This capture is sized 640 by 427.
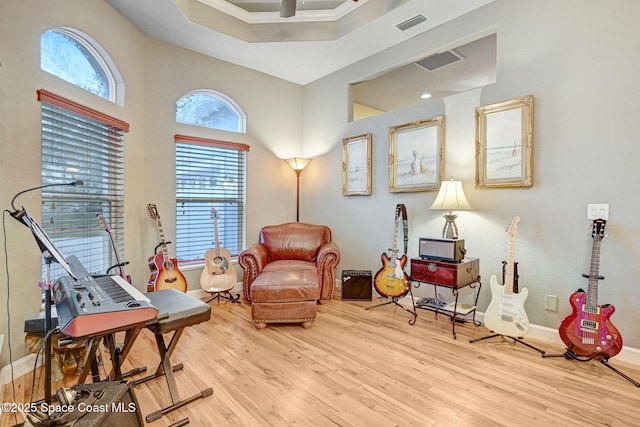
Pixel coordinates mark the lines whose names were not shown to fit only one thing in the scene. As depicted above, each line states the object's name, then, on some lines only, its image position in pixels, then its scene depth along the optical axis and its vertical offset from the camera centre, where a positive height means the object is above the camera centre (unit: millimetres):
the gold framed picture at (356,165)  3965 +522
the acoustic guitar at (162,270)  3141 -682
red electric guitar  2102 -805
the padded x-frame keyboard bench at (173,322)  1694 -665
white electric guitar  2445 -781
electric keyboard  1214 -447
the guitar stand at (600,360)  2015 -1084
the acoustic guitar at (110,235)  2715 -288
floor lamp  4531 +585
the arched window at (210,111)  3803 +1177
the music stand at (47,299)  1332 -456
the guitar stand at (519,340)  2404 -1084
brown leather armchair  2904 -714
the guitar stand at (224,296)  3670 -1114
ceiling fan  2264 +1450
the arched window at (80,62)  2434 +1201
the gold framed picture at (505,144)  2662 +561
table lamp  2920 +42
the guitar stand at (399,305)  3036 -1107
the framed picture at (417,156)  3293 +557
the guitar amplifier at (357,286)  3738 -957
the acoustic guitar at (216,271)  3582 -779
